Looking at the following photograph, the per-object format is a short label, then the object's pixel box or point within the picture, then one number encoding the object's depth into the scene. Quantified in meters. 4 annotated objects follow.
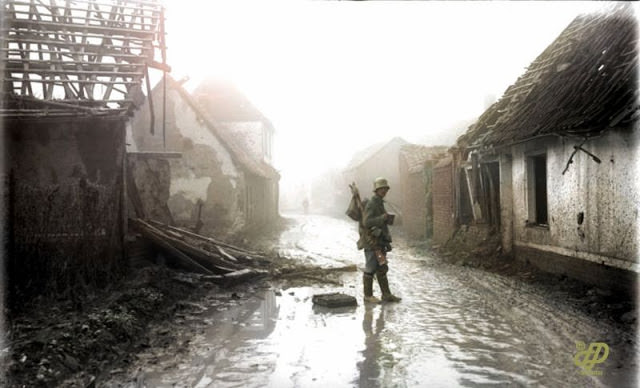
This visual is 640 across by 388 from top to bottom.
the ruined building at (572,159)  7.83
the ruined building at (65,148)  7.71
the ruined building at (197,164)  20.38
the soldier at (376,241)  8.56
